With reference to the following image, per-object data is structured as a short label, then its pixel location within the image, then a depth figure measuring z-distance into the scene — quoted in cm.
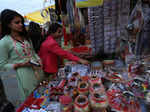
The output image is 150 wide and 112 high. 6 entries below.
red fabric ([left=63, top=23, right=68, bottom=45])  197
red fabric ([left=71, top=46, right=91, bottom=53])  185
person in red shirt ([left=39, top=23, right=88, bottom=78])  136
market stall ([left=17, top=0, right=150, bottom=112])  76
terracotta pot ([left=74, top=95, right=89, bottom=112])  67
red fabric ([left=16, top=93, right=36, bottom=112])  86
